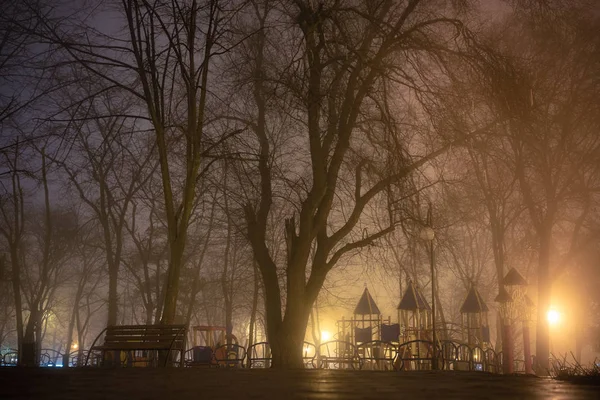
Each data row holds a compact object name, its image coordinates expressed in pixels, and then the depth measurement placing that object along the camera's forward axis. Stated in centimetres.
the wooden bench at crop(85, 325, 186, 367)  1104
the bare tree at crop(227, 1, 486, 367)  1081
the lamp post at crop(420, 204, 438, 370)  1351
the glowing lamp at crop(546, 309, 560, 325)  2438
